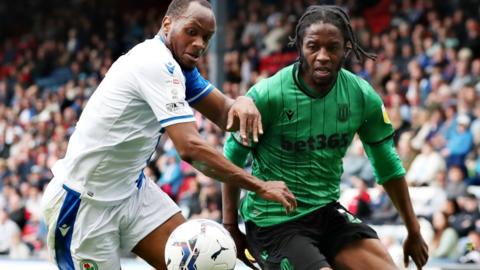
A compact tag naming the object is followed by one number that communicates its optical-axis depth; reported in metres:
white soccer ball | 11.98
